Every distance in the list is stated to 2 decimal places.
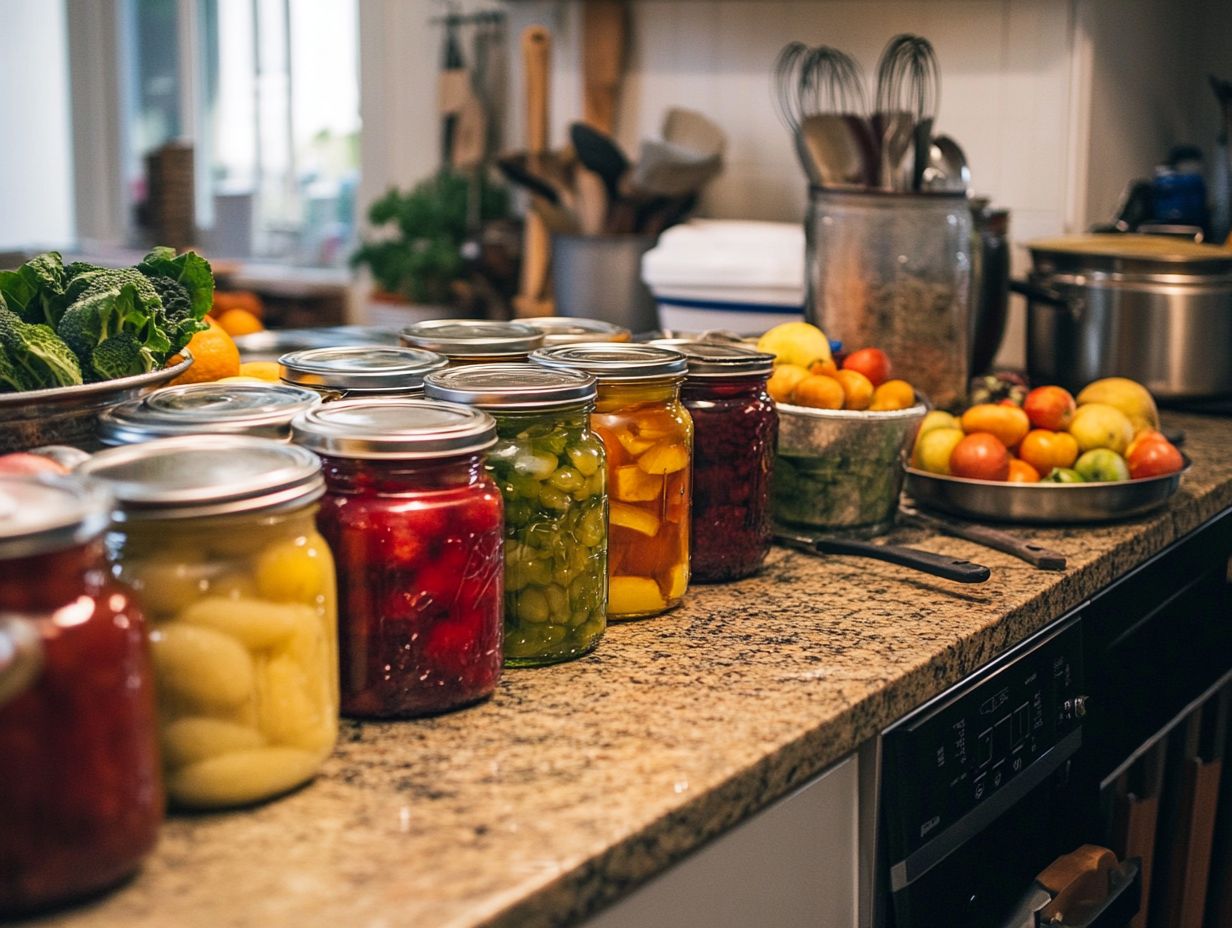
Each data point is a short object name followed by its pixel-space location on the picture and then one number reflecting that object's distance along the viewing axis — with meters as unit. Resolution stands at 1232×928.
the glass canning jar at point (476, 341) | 1.08
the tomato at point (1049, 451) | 1.38
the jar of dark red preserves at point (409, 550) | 0.77
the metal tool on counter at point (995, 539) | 1.18
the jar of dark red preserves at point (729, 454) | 1.08
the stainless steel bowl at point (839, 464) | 1.24
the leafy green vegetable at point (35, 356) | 0.84
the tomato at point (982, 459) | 1.34
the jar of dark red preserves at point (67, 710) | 0.55
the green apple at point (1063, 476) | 1.36
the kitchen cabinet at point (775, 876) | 0.74
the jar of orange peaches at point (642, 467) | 0.98
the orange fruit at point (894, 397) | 1.30
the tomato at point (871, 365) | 1.35
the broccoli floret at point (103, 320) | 0.88
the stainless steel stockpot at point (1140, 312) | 1.81
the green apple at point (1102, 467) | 1.36
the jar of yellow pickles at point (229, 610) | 0.66
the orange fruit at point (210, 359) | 1.08
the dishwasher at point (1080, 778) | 0.94
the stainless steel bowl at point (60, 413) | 0.81
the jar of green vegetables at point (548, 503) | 0.88
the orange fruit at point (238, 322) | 1.73
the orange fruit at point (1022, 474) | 1.37
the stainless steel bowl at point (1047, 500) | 1.33
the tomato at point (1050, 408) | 1.43
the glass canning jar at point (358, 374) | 0.95
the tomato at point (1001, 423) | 1.40
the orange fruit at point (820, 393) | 1.25
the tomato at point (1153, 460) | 1.39
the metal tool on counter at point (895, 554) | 1.09
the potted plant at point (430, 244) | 2.76
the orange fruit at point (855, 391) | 1.27
